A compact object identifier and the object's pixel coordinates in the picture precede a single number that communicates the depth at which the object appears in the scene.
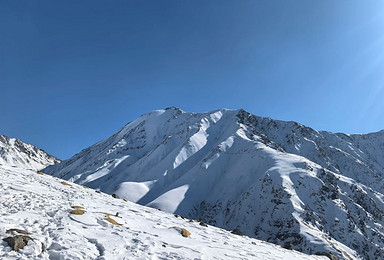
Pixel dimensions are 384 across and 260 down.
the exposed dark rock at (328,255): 27.01
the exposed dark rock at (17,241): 10.05
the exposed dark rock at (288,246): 24.67
